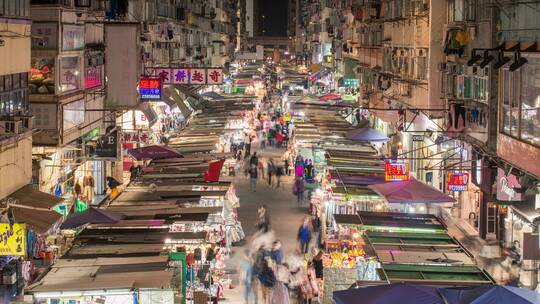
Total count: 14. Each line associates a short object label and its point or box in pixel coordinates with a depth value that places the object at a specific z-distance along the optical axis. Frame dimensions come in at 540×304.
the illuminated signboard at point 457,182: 28.28
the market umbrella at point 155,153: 32.00
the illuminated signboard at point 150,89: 32.28
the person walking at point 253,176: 40.03
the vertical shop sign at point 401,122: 37.86
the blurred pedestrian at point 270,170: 42.09
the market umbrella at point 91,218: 20.27
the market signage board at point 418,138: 37.83
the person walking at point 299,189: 35.78
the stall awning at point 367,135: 37.00
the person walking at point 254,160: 41.14
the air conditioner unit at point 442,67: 31.94
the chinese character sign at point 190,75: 34.25
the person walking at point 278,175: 41.66
